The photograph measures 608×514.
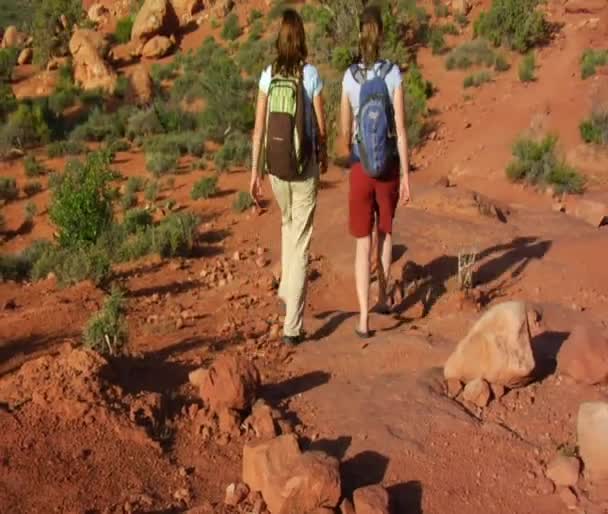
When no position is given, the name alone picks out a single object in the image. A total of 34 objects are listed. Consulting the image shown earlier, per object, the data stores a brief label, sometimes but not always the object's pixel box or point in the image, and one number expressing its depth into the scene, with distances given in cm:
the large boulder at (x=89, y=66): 2042
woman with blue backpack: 492
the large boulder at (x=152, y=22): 2352
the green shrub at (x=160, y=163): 1299
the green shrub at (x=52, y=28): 2300
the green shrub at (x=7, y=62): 2206
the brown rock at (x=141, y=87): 1873
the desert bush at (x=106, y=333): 498
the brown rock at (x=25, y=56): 2377
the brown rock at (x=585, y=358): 452
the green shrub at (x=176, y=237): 842
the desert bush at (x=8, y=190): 1258
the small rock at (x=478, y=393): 436
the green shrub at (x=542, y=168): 1124
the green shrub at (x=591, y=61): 1517
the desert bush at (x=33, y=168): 1372
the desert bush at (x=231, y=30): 2314
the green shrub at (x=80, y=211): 869
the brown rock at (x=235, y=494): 350
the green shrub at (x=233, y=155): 1286
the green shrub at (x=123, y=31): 2442
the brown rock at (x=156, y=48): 2297
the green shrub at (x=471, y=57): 1688
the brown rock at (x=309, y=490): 332
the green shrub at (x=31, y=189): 1284
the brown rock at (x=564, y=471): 368
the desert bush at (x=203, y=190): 1129
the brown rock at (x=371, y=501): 327
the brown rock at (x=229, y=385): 410
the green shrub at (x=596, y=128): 1266
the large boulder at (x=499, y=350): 440
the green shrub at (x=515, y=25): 1725
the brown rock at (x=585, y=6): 1847
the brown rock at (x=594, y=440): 369
